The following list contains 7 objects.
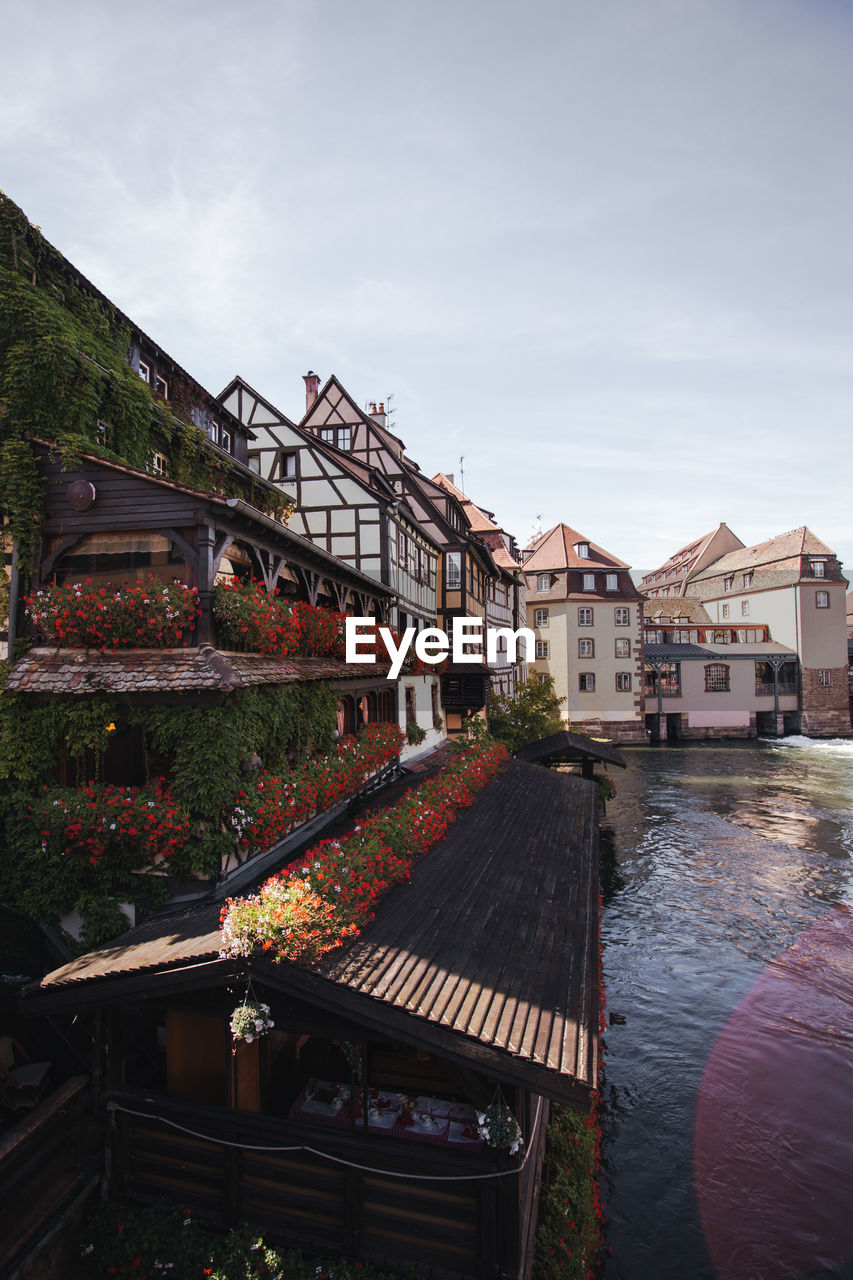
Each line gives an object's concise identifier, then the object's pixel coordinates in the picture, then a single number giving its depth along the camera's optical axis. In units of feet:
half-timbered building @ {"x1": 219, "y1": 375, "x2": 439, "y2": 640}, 65.00
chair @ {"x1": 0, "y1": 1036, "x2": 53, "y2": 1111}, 26.32
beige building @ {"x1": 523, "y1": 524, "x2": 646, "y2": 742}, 150.30
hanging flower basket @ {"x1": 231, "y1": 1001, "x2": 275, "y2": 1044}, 19.21
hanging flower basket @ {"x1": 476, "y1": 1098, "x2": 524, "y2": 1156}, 18.52
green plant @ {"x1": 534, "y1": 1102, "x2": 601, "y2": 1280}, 20.89
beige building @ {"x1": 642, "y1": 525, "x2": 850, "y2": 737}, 154.20
